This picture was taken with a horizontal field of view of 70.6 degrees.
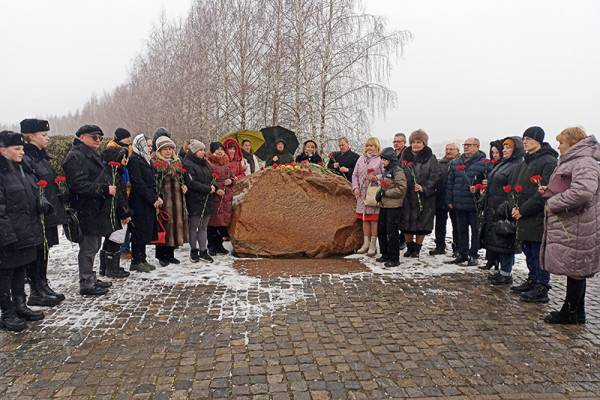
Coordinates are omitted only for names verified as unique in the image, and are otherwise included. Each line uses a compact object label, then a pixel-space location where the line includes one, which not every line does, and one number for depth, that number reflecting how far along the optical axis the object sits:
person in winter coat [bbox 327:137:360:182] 8.65
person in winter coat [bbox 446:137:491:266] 6.56
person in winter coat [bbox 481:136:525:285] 5.34
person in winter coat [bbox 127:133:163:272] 5.89
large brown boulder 6.89
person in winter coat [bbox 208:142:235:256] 6.97
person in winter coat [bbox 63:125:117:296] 4.97
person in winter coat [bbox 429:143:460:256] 7.22
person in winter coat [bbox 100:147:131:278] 5.38
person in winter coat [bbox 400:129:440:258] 6.77
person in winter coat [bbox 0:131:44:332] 3.95
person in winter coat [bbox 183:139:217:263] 6.54
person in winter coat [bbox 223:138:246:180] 7.78
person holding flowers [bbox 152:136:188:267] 6.34
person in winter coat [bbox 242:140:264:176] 9.31
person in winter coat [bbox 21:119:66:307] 4.71
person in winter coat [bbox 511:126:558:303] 4.87
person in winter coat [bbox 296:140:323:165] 8.77
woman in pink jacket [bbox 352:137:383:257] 6.82
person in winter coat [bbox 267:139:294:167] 9.15
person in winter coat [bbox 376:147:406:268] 6.40
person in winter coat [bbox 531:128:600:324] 4.05
